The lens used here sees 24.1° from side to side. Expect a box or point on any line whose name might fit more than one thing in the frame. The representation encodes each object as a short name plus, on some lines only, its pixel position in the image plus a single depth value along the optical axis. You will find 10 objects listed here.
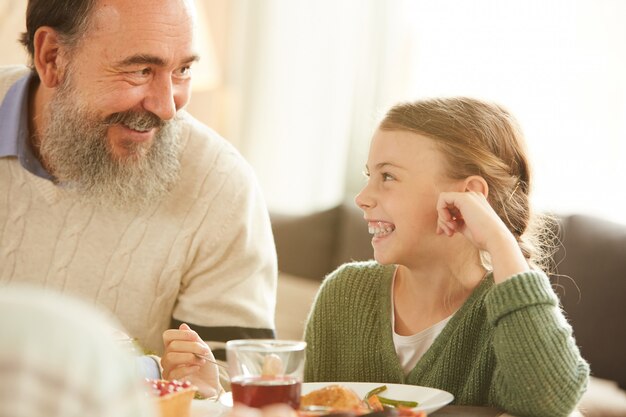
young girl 2.20
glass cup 1.61
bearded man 2.57
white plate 1.76
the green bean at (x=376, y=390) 1.84
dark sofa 3.49
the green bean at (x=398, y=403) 1.77
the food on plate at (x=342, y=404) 1.60
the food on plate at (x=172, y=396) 1.64
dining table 1.75
